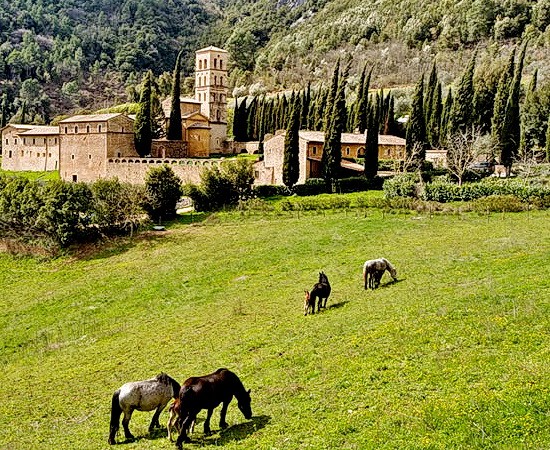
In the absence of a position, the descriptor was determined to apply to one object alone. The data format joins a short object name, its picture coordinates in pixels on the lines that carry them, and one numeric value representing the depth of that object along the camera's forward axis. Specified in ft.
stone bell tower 306.14
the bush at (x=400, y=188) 148.05
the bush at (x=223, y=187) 162.71
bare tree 163.43
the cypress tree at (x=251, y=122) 298.15
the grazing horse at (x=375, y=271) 75.87
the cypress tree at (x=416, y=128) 176.04
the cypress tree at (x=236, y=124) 297.53
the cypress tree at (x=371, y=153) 174.40
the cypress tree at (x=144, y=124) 221.87
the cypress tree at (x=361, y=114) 230.89
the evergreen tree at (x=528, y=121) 218.79
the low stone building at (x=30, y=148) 277.64
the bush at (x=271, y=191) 175.81
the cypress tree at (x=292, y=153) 176.24
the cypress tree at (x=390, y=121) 247.70
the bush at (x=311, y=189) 173.58
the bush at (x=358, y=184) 172.45
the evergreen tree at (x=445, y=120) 213.05
